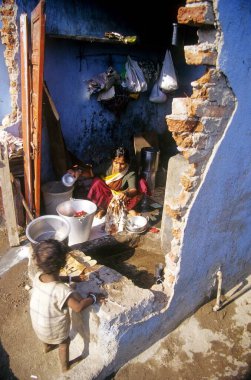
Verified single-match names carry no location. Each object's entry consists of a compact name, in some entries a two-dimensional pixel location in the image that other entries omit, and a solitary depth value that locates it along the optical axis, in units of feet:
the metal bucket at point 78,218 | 13.79
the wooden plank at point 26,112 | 13.66
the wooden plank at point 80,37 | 15.32
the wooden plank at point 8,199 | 13.97
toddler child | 8.11
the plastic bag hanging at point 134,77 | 20.49
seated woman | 17.12
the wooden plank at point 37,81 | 12.03
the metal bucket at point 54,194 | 16.25
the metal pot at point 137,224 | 15.16
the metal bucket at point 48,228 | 12.20
